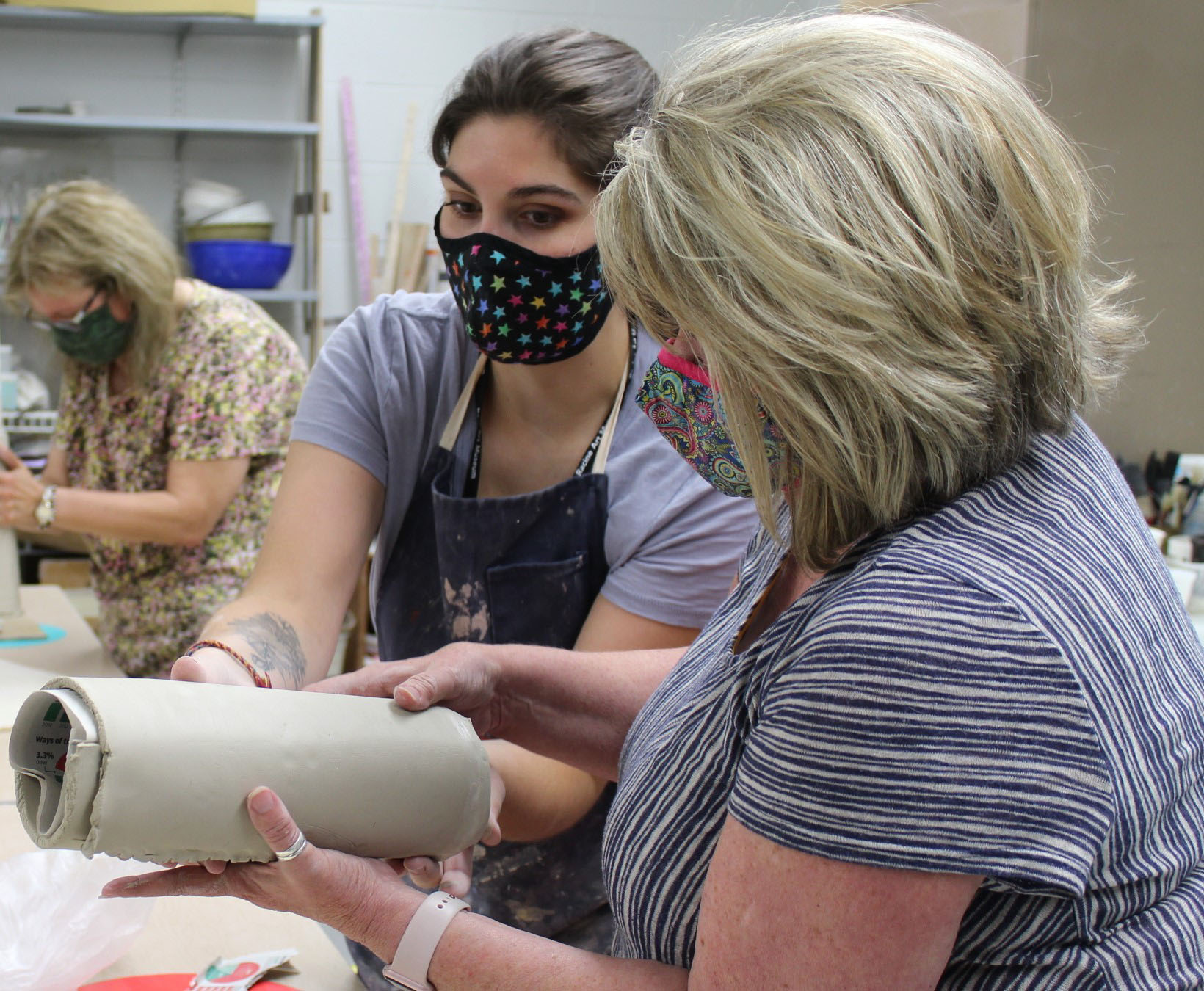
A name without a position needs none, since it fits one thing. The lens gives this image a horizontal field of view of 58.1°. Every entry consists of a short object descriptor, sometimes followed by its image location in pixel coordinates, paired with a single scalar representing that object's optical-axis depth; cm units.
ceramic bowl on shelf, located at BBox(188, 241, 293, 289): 361
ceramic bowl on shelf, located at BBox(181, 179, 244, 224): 369
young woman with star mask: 126
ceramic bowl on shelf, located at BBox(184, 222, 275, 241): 363
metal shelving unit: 353
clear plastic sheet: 107
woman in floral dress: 224
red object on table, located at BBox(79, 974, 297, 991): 107
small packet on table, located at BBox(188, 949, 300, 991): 107
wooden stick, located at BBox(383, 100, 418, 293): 395
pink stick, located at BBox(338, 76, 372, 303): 403
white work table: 112
